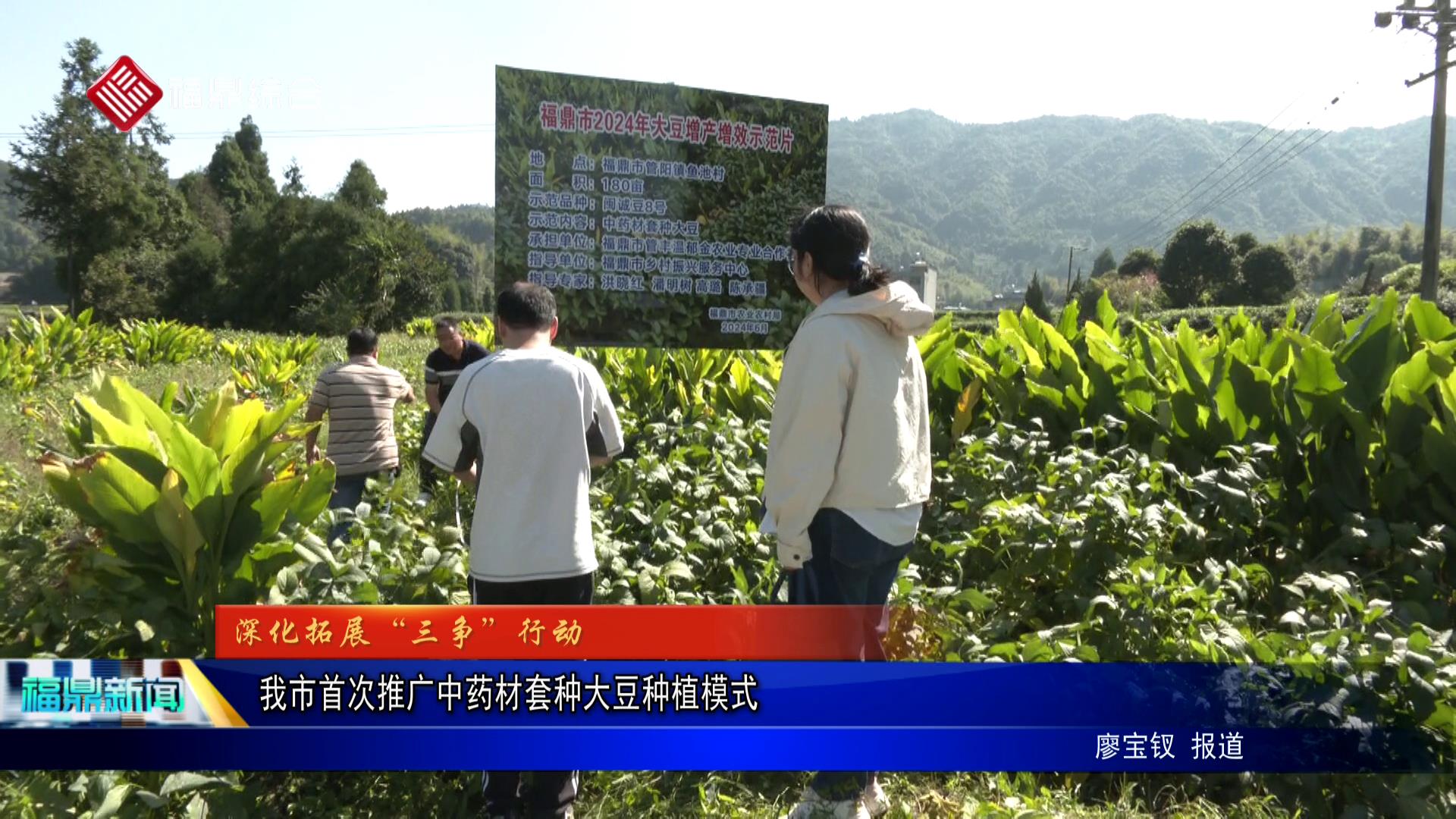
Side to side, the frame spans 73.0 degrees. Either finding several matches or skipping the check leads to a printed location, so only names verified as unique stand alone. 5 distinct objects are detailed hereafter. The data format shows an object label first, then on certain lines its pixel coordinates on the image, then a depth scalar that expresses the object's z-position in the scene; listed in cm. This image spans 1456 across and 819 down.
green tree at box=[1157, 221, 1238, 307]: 4541
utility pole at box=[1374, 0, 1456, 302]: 1616
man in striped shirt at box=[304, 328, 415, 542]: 496
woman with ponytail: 232
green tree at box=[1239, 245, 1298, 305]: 4397
